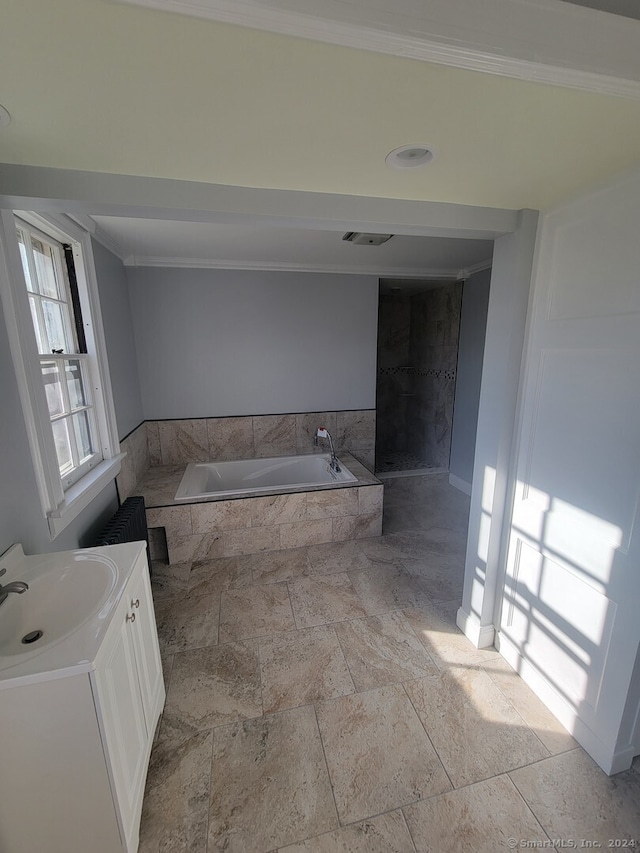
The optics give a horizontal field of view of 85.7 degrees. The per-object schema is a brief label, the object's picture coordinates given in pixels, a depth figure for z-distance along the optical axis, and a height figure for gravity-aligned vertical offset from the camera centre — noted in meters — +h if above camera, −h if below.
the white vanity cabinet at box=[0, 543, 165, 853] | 0.90 -1.11
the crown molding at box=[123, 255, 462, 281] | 3.17 +0.76
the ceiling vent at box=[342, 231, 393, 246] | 2.52 +0.78
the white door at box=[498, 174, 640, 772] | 1.23 -0.51
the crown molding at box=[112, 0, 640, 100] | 0.63 +0.59
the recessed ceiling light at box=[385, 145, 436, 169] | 1.04 +0.58
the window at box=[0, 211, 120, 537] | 1.44 -0.05
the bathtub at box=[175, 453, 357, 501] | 3.31 -1.26
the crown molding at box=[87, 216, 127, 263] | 2.41 +0.79
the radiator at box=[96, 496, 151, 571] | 2.01 -1.08
